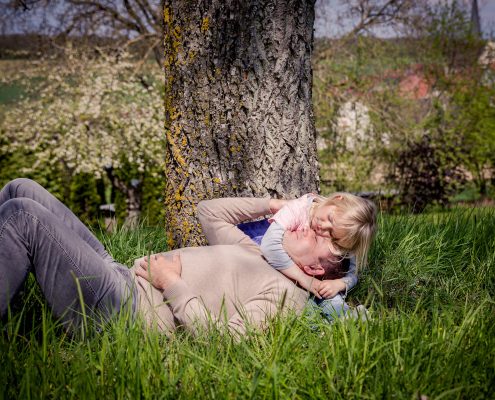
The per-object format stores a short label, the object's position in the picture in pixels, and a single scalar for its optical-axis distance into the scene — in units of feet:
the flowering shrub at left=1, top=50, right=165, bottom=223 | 31.50
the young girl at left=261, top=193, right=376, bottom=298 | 7.89
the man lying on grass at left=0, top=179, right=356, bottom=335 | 7.21
